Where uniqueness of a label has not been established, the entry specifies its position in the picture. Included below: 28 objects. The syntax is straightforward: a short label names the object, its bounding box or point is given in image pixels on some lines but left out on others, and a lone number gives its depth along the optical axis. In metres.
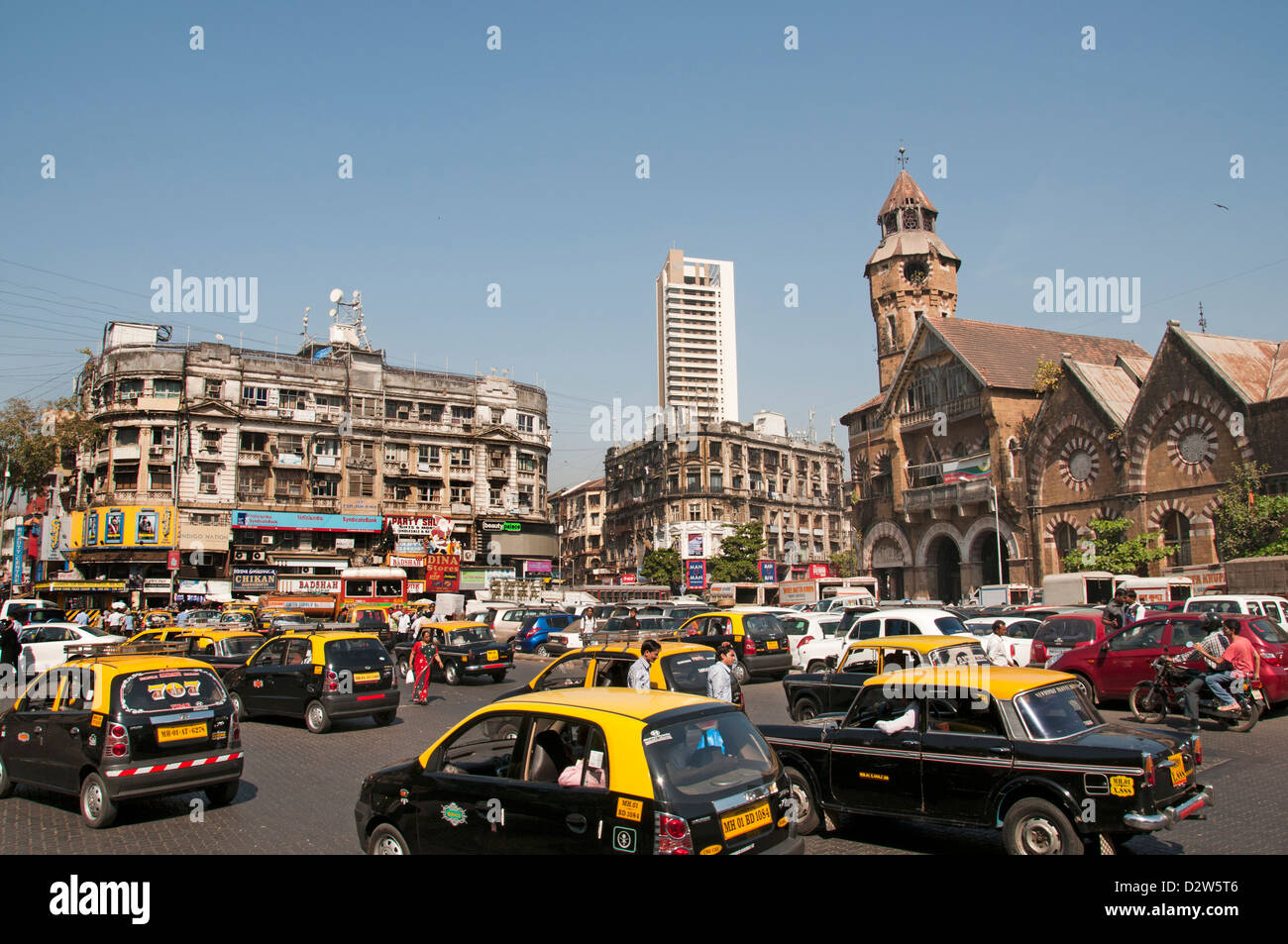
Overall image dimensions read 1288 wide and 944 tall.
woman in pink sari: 19.47
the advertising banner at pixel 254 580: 56.28
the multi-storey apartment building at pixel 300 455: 57.44
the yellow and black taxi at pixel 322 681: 15.72
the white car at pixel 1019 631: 18.98
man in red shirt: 13.09
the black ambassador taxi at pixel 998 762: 6.75
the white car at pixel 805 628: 24.05
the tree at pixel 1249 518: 32.97
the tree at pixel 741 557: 71.00
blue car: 30.83
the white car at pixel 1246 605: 17.41
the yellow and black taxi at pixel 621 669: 13.04
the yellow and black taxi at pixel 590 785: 5.43
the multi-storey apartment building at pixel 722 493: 79.62
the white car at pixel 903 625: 17.94
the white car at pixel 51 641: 23.11
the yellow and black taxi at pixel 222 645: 20.00
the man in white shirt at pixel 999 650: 15.63
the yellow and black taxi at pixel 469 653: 23.12
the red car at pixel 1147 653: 14.13
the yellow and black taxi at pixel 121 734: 9.38
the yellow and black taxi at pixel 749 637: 21.77
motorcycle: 13.16
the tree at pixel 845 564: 83.92
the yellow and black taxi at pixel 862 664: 12.29
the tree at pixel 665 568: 76.12
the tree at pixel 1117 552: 37.64
